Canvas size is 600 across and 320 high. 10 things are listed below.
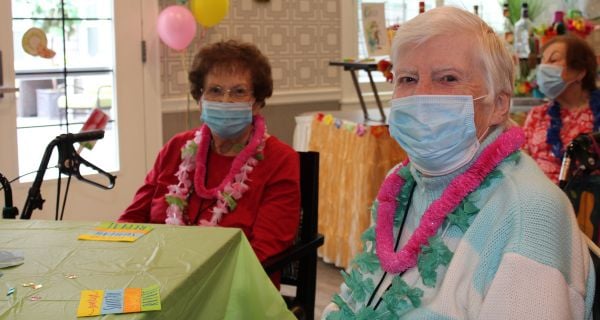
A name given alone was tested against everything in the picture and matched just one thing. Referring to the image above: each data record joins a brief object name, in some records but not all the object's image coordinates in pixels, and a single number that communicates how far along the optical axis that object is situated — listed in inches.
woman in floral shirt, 145.2
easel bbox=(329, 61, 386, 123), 158.2
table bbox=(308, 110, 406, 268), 151.6
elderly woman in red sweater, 90.7
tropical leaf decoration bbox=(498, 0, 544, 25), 224.1
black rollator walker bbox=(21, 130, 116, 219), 79.4
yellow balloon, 162.7
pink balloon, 162.7
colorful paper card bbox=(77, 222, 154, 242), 73.3
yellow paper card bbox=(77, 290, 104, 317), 53.1
